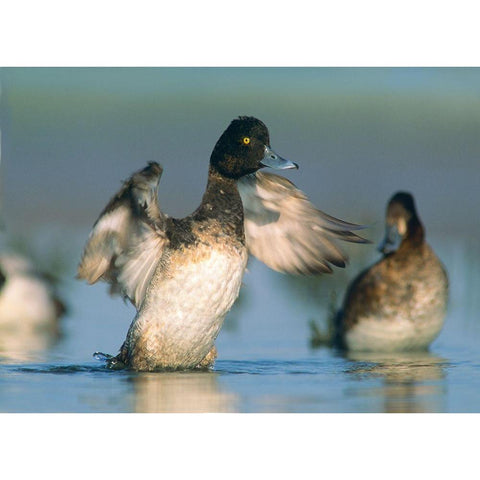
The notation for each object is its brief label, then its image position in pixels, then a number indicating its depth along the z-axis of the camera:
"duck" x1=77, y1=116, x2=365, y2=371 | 12.48
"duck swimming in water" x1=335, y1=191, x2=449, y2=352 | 15.32
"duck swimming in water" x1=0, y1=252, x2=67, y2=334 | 16.34
